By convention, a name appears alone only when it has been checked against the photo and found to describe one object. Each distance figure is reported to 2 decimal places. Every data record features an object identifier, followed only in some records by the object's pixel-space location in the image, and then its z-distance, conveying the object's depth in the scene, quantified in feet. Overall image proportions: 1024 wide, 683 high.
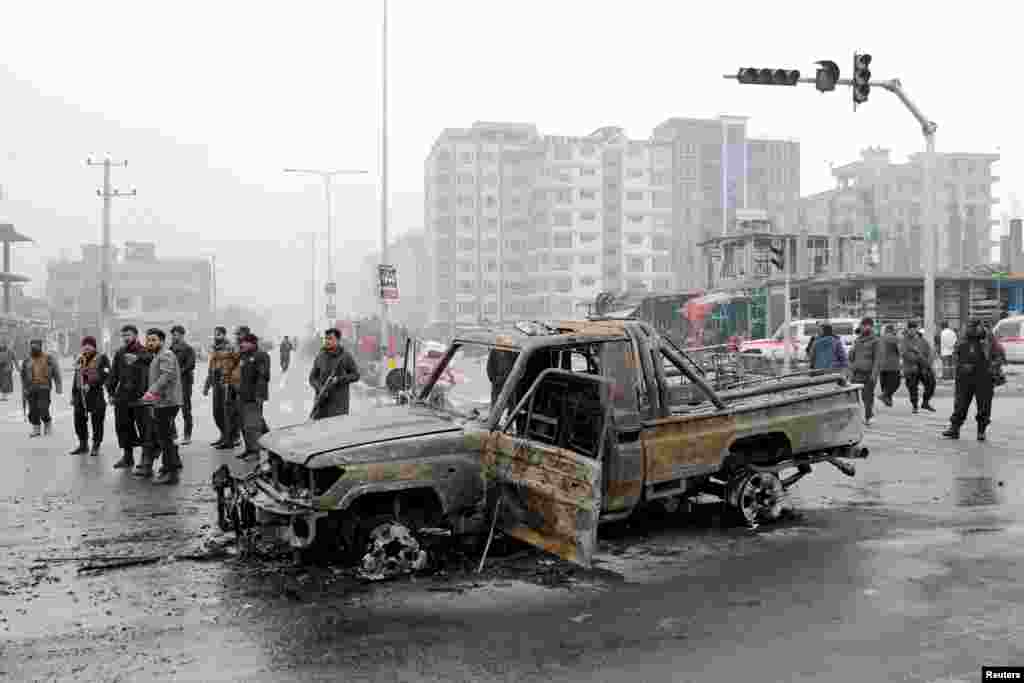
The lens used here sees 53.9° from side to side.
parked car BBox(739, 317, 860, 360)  103.40
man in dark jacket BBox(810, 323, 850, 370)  51.52
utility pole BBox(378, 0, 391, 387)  92.43
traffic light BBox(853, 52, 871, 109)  61.77
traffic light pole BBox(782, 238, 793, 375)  68.08
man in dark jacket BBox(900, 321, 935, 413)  62.54
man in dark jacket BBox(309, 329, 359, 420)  38.42
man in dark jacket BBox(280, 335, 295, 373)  127.20
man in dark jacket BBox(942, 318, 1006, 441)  44.29
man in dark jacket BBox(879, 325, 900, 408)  61.67
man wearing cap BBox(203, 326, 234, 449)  44.80
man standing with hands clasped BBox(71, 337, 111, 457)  44.55
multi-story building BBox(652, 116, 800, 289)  412.16
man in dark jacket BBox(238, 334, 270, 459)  40.29
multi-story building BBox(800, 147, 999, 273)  397.39
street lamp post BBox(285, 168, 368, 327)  132.36
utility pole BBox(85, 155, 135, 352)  143.28
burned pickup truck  21.40
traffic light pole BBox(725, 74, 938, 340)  70.90
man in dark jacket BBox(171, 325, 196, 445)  48.21
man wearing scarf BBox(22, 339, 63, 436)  52.54
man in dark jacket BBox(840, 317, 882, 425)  53.31
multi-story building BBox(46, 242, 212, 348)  379.35
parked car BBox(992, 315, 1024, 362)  100.42
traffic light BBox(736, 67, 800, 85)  55.42
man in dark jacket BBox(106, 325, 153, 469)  39.45
